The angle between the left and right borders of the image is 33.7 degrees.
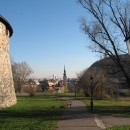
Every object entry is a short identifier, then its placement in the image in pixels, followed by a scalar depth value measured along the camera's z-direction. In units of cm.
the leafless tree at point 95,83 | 3331
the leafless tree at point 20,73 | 5428
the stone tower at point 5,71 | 1669
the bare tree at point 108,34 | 1392
